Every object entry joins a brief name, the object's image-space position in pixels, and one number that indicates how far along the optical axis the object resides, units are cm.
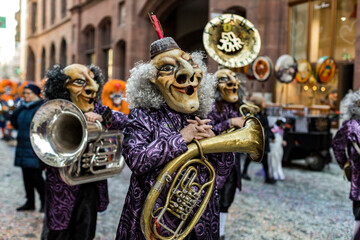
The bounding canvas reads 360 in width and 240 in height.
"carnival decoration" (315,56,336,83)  885
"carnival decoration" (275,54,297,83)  927
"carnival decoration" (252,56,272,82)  929
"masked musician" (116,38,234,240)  196
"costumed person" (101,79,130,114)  592
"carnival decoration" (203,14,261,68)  421
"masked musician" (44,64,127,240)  304
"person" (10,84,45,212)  488
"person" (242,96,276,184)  642
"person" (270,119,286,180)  719
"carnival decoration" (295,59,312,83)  956
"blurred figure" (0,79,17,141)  1175
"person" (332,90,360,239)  334
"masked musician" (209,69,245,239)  390
